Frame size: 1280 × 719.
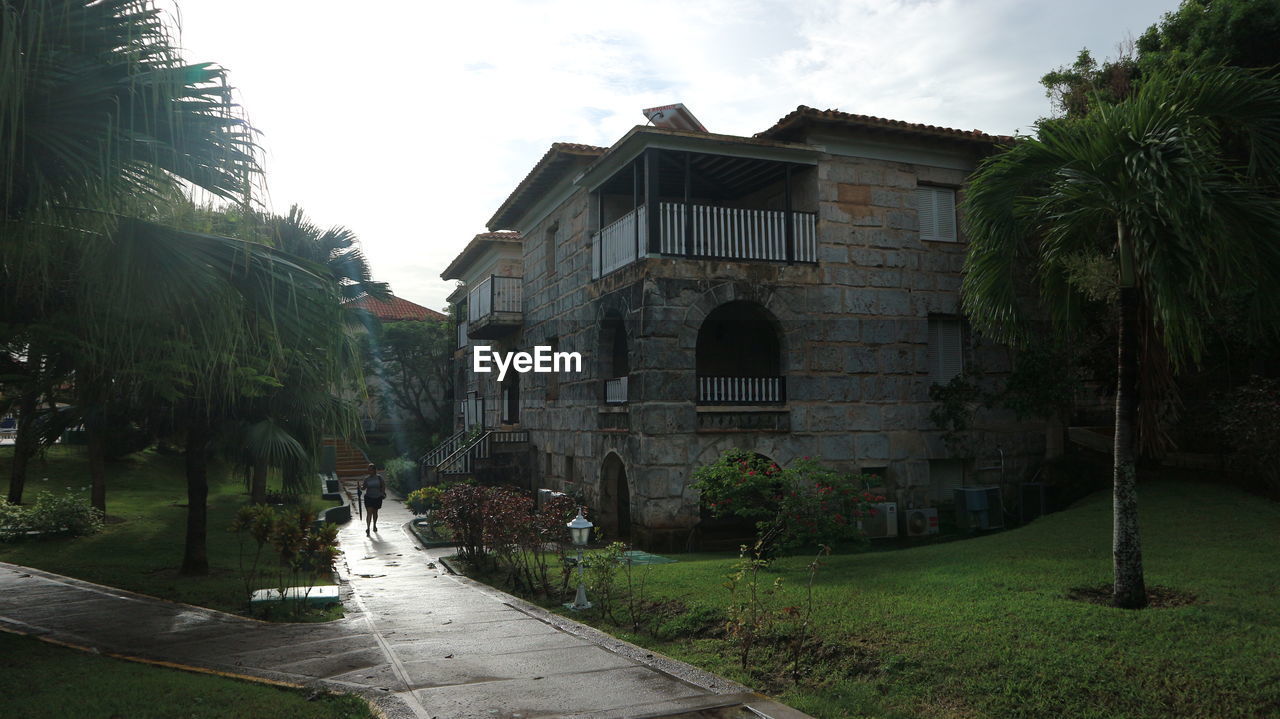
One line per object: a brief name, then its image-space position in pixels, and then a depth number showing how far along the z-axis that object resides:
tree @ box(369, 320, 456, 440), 41.03
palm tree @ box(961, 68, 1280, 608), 7.02
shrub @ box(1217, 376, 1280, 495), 11.39
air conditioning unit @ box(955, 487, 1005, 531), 15.70
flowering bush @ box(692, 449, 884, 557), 11.98
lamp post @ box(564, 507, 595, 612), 10.05
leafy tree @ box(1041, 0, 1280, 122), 13.92
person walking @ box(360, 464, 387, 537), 20.42
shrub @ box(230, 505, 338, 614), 10.38
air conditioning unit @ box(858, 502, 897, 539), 16.05
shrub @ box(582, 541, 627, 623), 9.55
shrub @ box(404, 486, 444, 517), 19.17
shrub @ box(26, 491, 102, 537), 15.22
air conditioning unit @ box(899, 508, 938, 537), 16.14
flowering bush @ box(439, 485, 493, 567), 13.59
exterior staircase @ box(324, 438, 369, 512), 35.53
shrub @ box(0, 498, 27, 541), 14.89
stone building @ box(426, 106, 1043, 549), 15.37
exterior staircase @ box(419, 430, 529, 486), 23.59
